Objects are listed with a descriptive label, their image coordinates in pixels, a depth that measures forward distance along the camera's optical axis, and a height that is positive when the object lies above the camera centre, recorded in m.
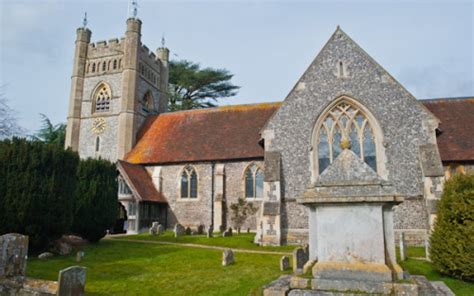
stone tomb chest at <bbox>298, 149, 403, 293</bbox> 5.10 -0.22
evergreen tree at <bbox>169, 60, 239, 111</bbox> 39.88 +13.96
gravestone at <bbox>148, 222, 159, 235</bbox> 20.41 -0.91
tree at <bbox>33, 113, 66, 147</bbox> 40.94 +8.86
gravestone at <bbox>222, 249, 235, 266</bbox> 11.70 -1.41
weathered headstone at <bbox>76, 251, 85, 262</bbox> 12.74 -1.52
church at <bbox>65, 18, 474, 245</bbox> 17.05 +4.21
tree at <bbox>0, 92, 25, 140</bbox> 17.53 +3.79
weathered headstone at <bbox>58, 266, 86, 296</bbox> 6.18 -1.18
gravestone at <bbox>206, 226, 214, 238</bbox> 18.71 -1.01
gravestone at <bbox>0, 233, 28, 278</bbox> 8.23 -1.00
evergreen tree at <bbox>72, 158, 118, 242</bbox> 16.33 +0.60
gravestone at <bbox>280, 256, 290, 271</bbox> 10.75 -1.45
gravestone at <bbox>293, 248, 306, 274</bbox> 10.02 -1.22
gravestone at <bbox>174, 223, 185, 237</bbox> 19.44 -0.96
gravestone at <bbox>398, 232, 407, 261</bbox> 12.53 -1.23
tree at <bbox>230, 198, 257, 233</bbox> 21.53 +0.10
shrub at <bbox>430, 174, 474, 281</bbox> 10.16 -0.46
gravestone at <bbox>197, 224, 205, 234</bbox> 21.69 -0.98
